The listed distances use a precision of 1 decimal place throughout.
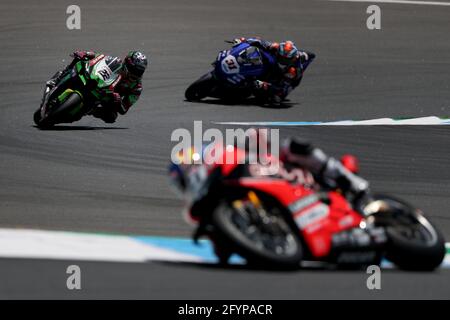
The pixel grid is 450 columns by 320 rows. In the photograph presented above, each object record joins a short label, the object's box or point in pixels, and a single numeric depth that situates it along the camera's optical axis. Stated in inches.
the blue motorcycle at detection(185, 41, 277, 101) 822.5
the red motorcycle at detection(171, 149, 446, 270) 350.3
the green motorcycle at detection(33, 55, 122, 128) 725.9
